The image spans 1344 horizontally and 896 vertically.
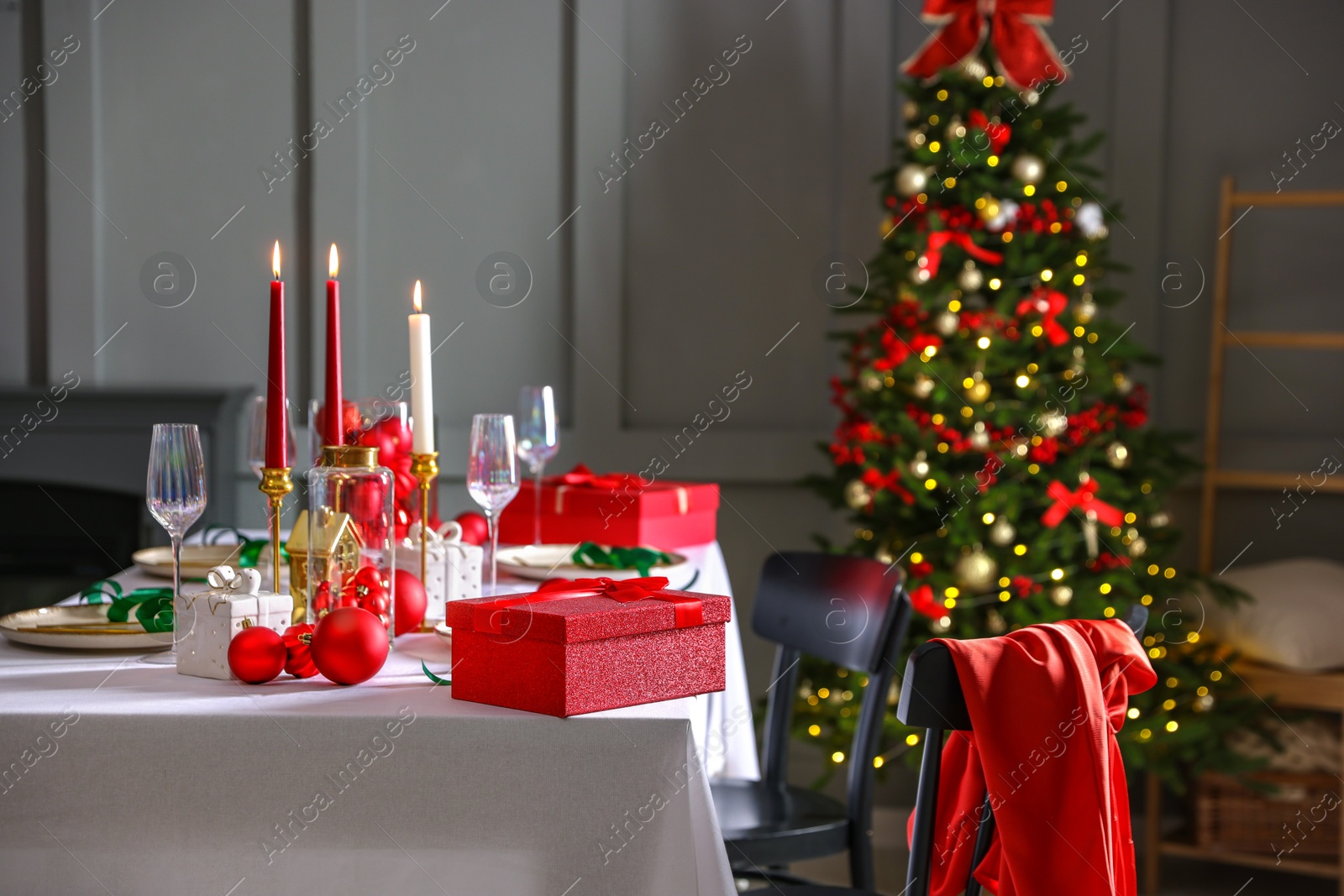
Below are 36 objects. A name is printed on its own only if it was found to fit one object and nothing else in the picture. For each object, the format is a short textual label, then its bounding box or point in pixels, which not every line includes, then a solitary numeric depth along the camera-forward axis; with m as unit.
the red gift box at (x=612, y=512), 4.35
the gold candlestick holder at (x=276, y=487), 3.47
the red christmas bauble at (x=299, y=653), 3.31
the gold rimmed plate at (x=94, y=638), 3.43
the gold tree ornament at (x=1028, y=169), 5.25
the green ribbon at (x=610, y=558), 3.93
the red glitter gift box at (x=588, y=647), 3.18
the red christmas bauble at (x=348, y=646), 3.28
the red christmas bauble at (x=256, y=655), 3.29
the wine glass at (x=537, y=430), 4.23
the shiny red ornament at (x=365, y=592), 3.44
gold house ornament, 3.43
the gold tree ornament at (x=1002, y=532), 5.10
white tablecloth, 3.16
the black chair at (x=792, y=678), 4.03
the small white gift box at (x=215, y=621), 3.32
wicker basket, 5.33
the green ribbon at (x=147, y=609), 3.48
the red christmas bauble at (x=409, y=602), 3.52
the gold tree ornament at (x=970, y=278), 5.24
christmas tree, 5.17
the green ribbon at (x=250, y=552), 3.98
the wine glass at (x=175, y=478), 3.44
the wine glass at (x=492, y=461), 3.67
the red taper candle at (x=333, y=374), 3.49
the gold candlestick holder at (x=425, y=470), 3.67
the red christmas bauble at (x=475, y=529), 4.11
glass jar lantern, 3.42
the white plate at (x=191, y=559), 3.97
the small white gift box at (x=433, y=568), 3.66
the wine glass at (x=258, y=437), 3.99
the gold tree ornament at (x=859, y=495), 5.40
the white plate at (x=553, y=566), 3.91
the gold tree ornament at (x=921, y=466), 5.21
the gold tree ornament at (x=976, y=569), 5.09
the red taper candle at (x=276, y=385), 3.41
